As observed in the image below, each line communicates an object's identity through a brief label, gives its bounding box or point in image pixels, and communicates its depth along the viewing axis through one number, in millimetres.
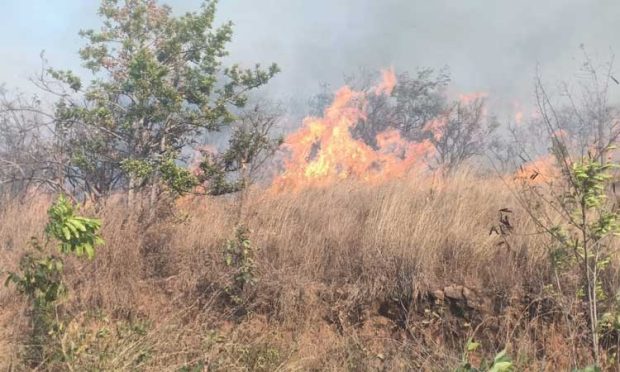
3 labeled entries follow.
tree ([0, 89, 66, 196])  7352
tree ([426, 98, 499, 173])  15727
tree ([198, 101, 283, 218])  7145
